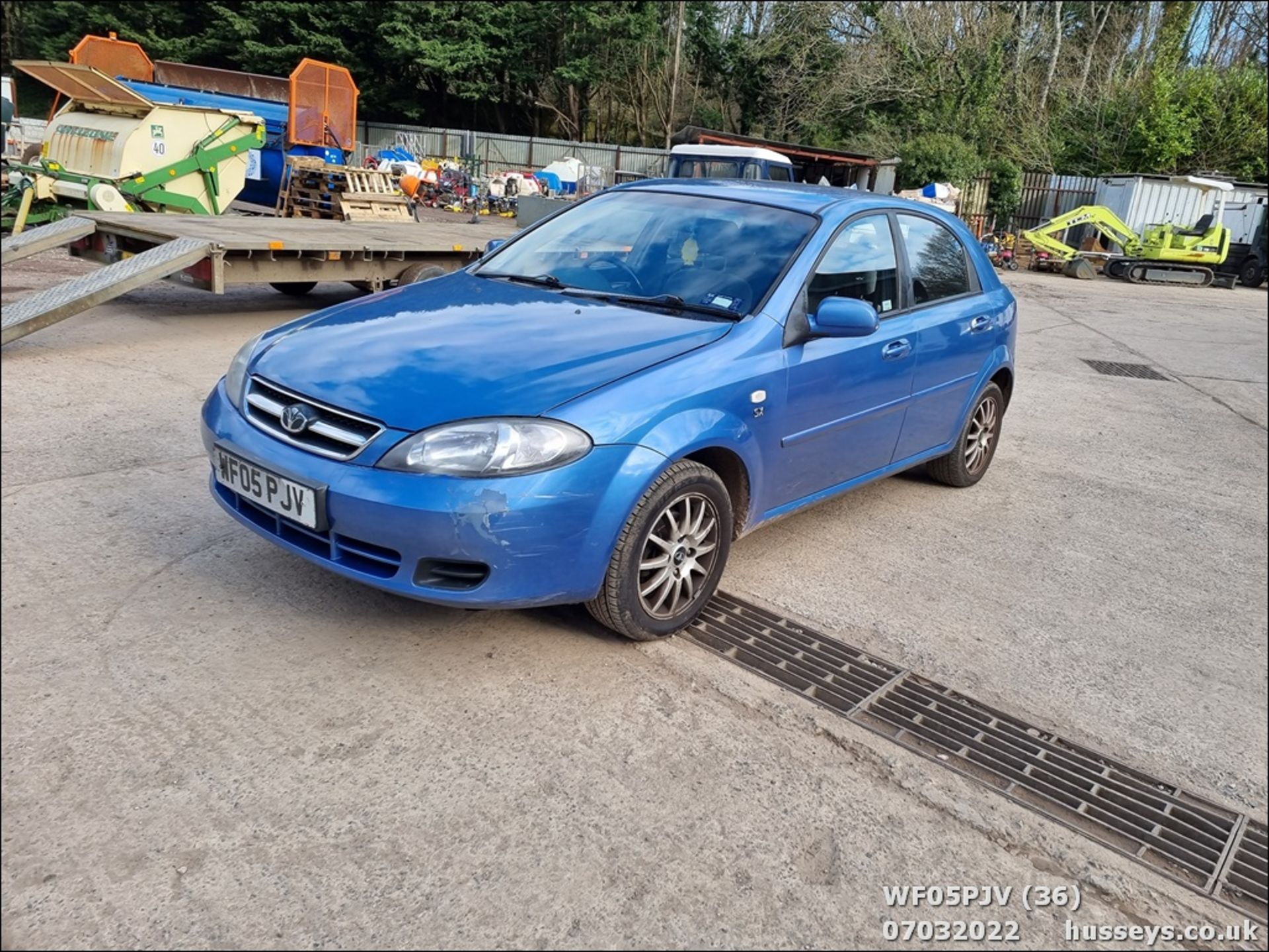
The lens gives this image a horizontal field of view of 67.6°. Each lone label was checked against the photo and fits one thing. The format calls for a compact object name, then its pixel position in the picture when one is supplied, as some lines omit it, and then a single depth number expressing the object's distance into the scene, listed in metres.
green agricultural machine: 10.63
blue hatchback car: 2.93
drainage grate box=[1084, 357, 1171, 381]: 10.03
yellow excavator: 21.98
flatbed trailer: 6.35
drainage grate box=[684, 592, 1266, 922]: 2.64
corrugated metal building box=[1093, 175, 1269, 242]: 24.44
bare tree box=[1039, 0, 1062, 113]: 32.69
